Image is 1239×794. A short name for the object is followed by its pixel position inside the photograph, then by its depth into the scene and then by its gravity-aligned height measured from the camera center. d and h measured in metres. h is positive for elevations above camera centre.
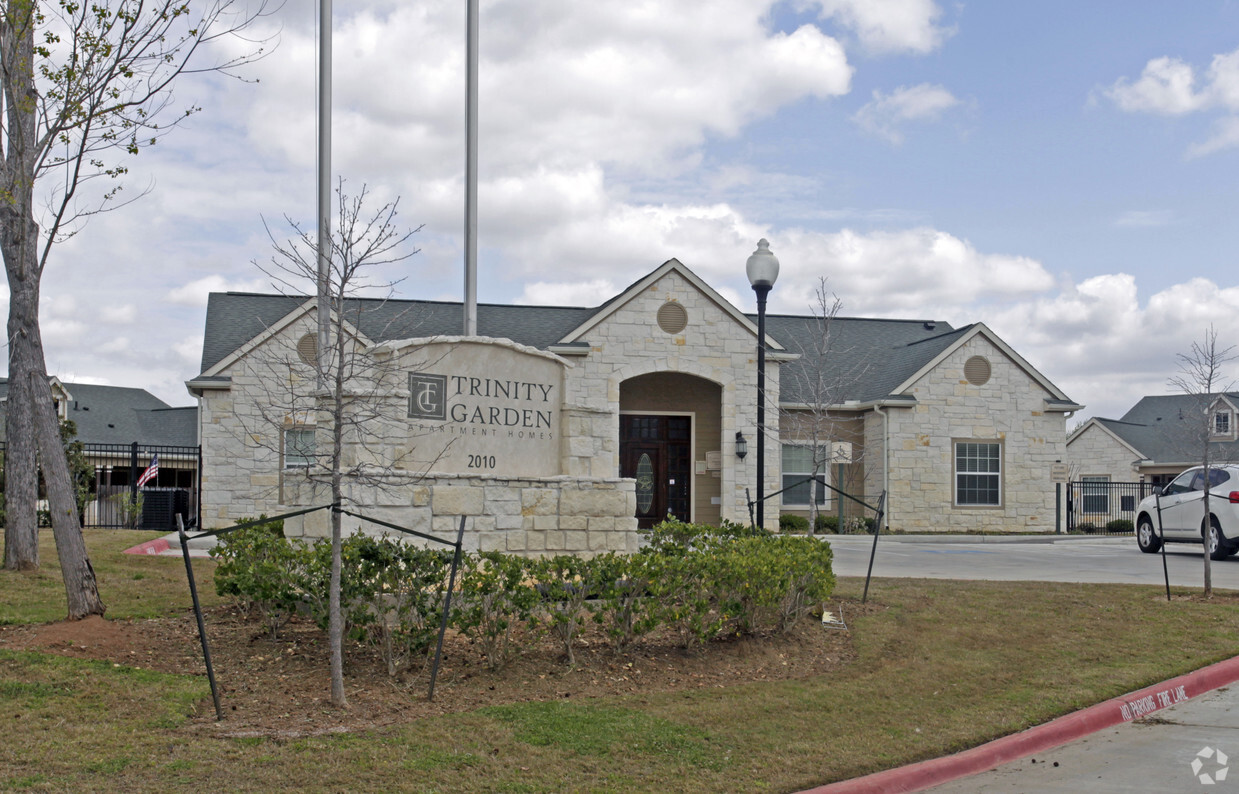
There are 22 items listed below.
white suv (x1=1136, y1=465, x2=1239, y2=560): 17.47 -0.91
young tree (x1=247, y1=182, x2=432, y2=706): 6.48 +0.29
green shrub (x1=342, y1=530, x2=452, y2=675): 7.34 -1.00
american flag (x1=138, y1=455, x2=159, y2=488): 25.90 -0.28
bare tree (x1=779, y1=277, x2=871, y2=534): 25.41 +1.74
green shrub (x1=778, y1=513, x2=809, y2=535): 24.94 -1.54
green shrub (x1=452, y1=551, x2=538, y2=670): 7.49 -1.05
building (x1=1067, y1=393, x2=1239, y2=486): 41.53 +0.72
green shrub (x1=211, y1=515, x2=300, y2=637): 8.03 -0.92
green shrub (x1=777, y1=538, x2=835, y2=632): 8.88 -1.08
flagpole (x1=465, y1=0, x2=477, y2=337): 14.36 +4.45
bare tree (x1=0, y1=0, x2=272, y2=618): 8.45 +2.67
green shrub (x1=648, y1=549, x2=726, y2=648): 8.09 -1.06
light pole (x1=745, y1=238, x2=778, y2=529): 15.34 +2.87
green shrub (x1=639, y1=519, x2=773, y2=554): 9.41 -0.77
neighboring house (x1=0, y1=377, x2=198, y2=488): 35.81 +1.37
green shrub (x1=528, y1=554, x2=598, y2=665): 7.81 -1.02
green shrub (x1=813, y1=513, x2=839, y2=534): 25.43 -1.57
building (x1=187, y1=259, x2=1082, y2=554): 23.56 +1.47
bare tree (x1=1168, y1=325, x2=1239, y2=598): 12.50 +0.61
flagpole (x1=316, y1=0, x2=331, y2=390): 14.69 +5.06
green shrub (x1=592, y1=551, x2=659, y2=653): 7.96 -1.09
